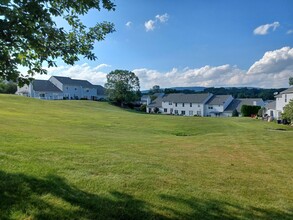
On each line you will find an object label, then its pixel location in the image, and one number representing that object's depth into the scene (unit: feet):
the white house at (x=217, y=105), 212.32
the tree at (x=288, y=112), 98.67
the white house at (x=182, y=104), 222.23
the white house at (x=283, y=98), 126.81
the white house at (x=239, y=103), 208.72
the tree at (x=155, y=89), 387.71
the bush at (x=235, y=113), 200.35
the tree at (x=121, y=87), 212.52
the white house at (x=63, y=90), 209.02
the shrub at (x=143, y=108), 219.20
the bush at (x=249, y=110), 172.68
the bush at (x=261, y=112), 155.59
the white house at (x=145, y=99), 262.53
